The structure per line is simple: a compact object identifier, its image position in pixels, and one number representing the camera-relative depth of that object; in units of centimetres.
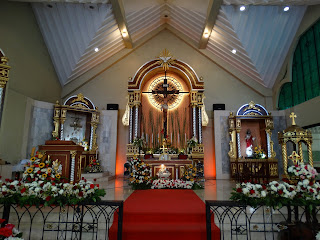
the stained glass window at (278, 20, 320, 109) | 860
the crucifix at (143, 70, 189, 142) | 995
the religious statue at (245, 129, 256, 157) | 1052
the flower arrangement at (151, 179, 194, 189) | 730
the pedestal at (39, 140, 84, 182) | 544
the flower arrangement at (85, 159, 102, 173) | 928
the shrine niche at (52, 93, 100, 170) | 1019
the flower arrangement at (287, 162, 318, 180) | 374
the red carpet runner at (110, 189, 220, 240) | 371
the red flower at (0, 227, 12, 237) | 209
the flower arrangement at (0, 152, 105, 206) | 332
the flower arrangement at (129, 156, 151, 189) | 707
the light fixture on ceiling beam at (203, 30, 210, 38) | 1054
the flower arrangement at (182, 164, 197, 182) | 786
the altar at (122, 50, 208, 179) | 998
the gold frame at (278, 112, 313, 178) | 679
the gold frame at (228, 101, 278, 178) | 980
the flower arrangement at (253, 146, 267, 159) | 994
